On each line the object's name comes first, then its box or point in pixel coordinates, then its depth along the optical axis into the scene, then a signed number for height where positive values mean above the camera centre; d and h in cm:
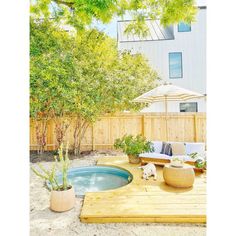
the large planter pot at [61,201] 387 -142
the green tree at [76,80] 743 +132
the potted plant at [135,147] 710 -95
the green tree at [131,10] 342 +211
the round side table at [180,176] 485 -128
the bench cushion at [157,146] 742 -96
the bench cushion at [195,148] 705 -99
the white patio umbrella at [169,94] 686 +69
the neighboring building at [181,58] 1378 +351
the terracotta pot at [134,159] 721 -134
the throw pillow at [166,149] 720 -103
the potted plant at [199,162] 588 -118
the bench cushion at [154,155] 680 -117
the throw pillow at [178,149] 710 -102
